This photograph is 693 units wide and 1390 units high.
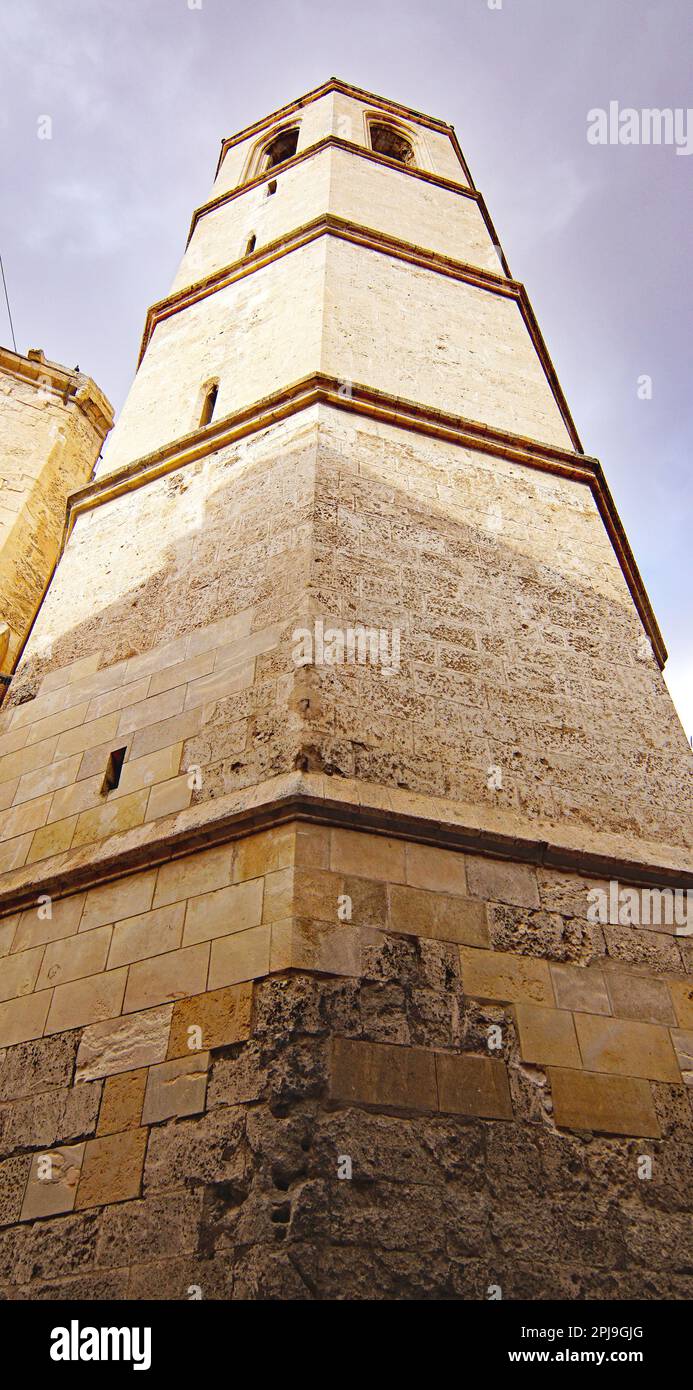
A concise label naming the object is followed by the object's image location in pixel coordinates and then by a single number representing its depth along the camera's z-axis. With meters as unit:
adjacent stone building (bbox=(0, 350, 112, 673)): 8.35
